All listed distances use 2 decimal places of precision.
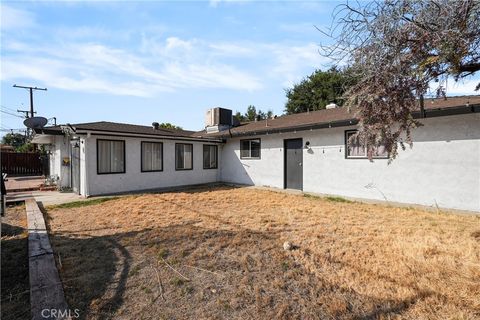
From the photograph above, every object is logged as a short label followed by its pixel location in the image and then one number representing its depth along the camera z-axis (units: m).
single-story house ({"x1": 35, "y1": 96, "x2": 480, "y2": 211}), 7.02
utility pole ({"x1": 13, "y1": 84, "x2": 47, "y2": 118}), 26.31
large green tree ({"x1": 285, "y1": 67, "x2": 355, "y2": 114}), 25.83
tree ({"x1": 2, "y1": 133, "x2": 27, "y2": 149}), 46.25
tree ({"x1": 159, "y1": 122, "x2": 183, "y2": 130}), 34.88
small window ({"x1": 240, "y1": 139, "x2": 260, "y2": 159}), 12.62
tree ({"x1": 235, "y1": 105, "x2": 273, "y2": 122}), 37.04
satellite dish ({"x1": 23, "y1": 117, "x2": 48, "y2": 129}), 10.77
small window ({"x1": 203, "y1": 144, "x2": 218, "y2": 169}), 13.88
